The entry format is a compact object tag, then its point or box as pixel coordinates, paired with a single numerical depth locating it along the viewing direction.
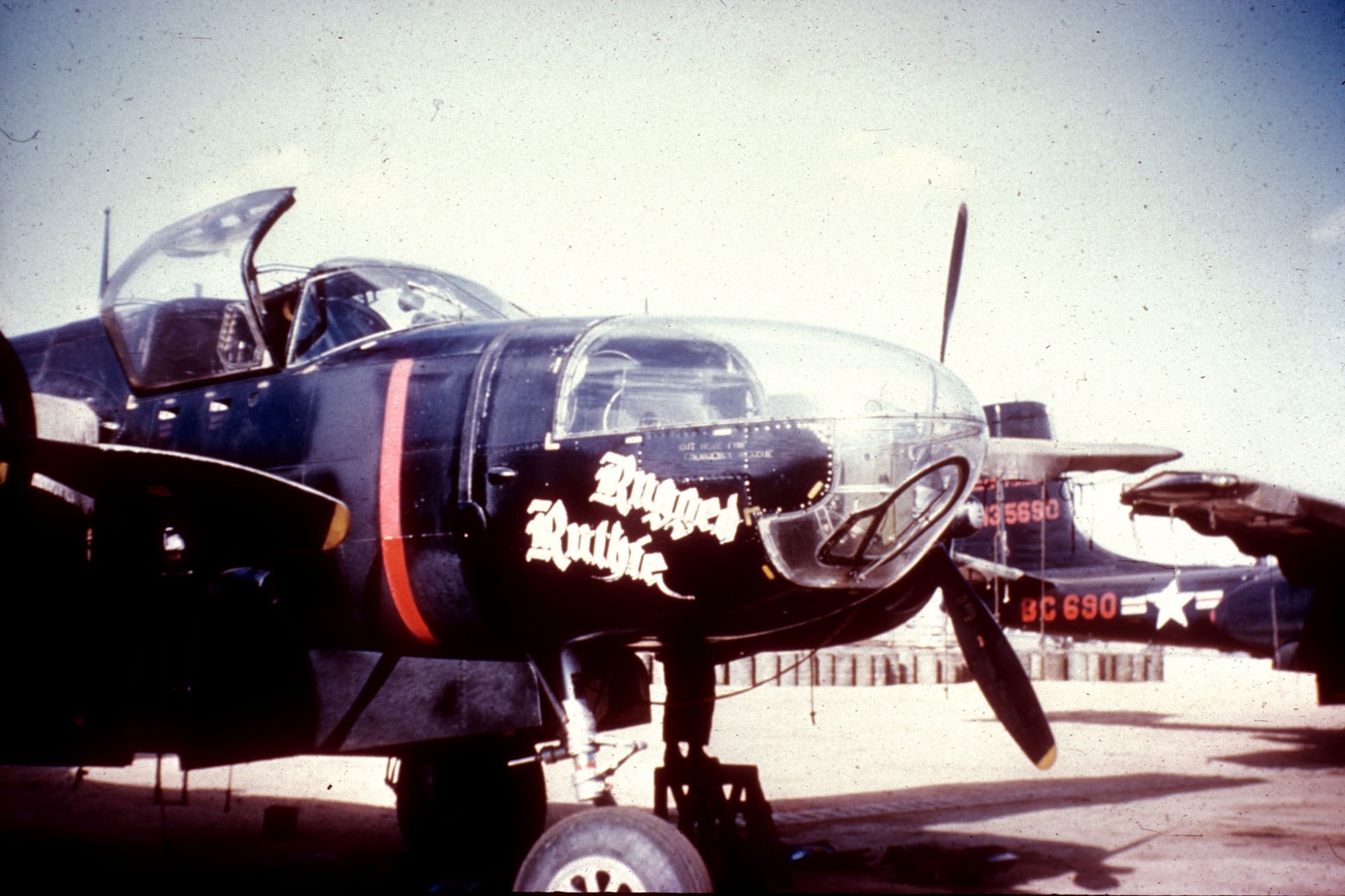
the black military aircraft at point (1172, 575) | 10.83
